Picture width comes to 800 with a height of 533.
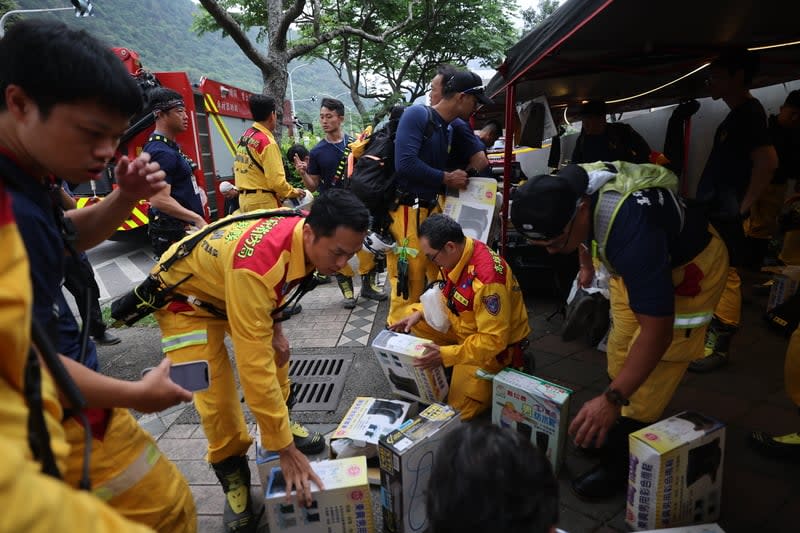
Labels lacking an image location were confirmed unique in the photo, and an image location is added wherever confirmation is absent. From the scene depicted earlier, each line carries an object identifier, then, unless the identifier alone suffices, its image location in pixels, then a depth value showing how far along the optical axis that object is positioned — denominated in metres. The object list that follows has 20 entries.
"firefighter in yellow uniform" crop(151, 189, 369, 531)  1.70
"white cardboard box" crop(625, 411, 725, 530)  1.73
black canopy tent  2.63
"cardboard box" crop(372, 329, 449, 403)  2.63
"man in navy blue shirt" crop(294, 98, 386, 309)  4.94
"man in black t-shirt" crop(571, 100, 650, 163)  4.27
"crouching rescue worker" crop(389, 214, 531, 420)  2.58
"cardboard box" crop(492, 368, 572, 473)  2.07
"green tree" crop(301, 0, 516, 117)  15.26
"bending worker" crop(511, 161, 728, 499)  1.74
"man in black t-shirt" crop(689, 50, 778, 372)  2.92
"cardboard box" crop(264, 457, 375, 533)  1.72
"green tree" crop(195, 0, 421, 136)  8.98
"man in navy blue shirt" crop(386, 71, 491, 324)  3.19
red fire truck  7.40
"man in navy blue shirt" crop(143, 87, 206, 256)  3.44
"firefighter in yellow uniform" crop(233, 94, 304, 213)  4.39
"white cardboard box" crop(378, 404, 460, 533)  1.82
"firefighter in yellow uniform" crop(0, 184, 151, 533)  0.46
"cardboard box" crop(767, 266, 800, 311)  3.64
